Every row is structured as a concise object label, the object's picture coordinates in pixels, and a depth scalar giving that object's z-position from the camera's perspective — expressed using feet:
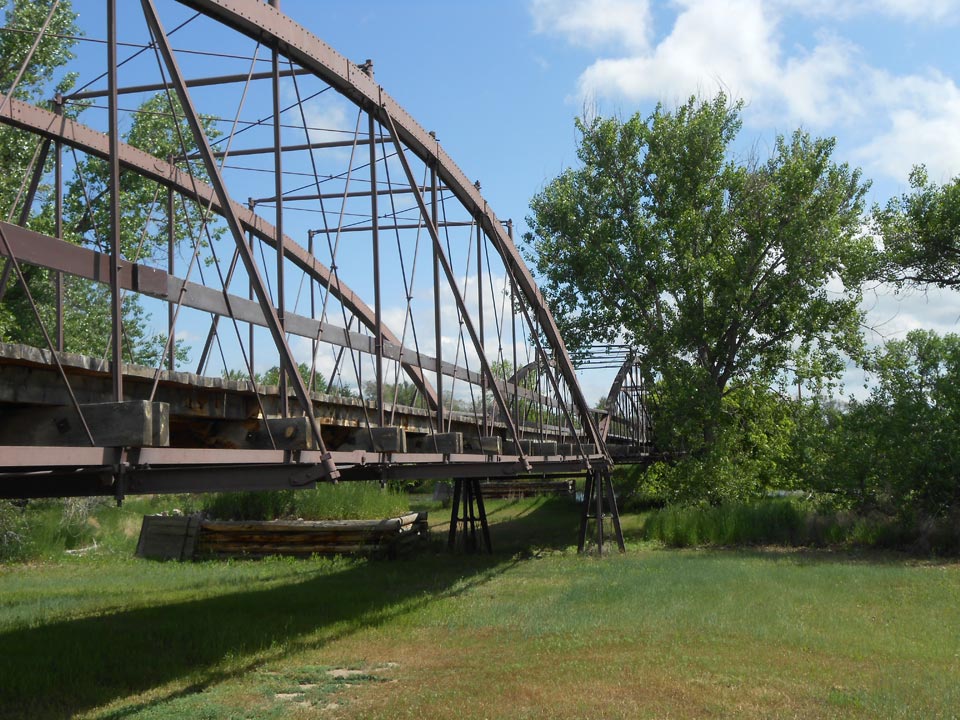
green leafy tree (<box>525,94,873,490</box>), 97.30
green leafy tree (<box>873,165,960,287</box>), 82.53
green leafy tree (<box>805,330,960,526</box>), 70.95
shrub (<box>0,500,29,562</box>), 67.97
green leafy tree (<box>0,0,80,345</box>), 66.03
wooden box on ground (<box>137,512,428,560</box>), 68.74
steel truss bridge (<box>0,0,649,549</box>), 22.88
